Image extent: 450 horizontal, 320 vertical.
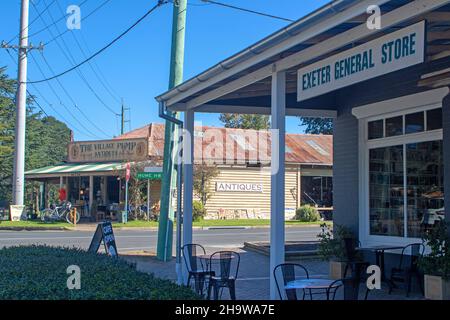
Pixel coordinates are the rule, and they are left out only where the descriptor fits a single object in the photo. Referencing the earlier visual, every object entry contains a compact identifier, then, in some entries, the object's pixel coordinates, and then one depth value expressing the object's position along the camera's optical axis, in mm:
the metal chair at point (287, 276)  6665
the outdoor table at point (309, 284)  6352
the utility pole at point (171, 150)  14547
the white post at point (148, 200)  29375
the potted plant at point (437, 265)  8094
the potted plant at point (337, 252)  10320
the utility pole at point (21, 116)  30750
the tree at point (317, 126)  52812
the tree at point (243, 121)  52375
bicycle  29675
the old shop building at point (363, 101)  6077
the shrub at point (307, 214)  32625
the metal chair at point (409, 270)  9023
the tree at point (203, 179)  30234
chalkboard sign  11539
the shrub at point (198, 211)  30016
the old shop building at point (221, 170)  31953
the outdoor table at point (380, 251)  9492
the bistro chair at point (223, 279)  7395
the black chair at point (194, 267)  7924
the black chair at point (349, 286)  6129
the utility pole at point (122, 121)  64562
